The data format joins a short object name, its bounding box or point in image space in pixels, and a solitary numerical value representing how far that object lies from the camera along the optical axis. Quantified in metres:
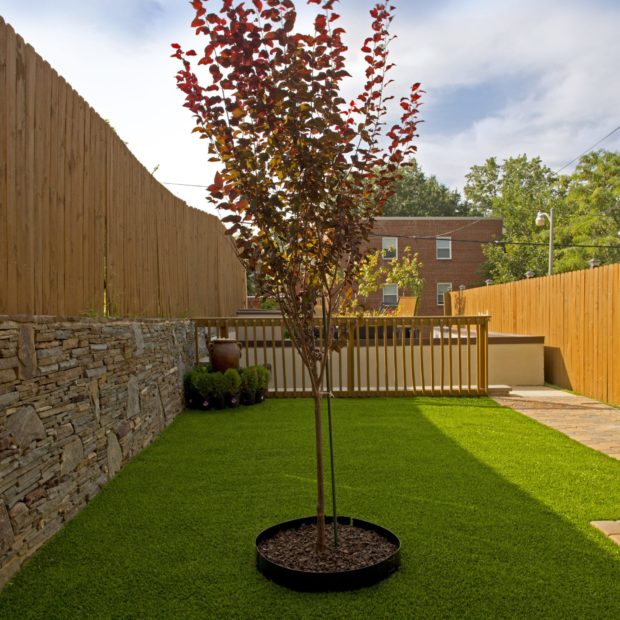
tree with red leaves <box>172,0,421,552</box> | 2.45
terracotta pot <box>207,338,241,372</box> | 7.55
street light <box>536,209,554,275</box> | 18.49
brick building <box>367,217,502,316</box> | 25.73
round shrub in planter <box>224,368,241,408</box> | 7.12
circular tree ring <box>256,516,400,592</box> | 2.54
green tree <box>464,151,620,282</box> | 27.11
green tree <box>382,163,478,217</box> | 46.56
